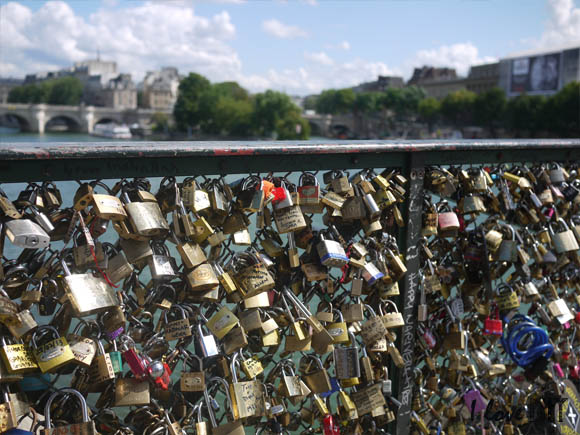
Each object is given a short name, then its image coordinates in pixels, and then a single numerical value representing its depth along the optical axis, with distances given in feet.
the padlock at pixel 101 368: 4.74
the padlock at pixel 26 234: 4.07
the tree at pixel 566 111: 146.10
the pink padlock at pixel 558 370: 8.11
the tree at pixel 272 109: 187.73
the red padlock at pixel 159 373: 4.91
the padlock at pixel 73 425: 4.44
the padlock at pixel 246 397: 5.16
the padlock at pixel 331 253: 5.67
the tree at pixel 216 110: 203.82
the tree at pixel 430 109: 222.89
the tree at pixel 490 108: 182.80
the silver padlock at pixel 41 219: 4.38
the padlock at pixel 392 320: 6.36
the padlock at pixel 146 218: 4.63
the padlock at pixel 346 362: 6.00
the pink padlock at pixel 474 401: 7.15
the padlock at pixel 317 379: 5.83
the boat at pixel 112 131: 207.82
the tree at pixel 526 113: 160.78
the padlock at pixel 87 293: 4.33
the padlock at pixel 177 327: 5.14
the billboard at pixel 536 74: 192.95
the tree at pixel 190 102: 208.64
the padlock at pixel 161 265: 4.83
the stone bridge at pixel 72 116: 208.64
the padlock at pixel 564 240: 7.67
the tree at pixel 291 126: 184.14
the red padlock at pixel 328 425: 5.95
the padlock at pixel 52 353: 4.41
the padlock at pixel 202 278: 5.02
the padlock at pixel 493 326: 7.26
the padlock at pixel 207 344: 5.15
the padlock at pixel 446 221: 6.70
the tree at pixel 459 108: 202.92
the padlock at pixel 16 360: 4.28
